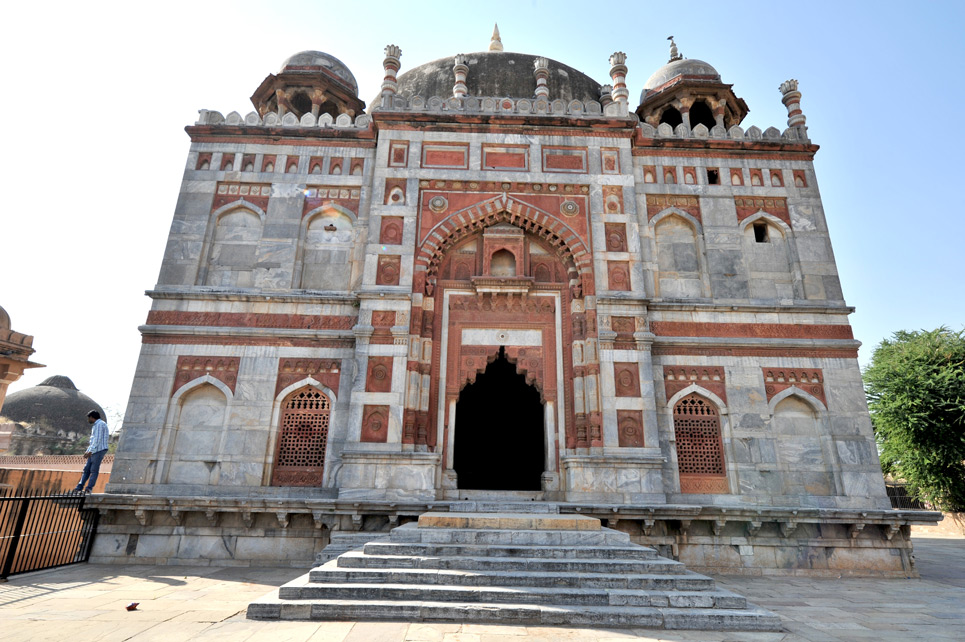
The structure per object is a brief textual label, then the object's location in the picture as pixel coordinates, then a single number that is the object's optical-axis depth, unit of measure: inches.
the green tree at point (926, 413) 743.7
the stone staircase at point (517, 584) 213.3
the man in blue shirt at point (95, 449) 399.2
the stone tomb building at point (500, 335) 408.2
